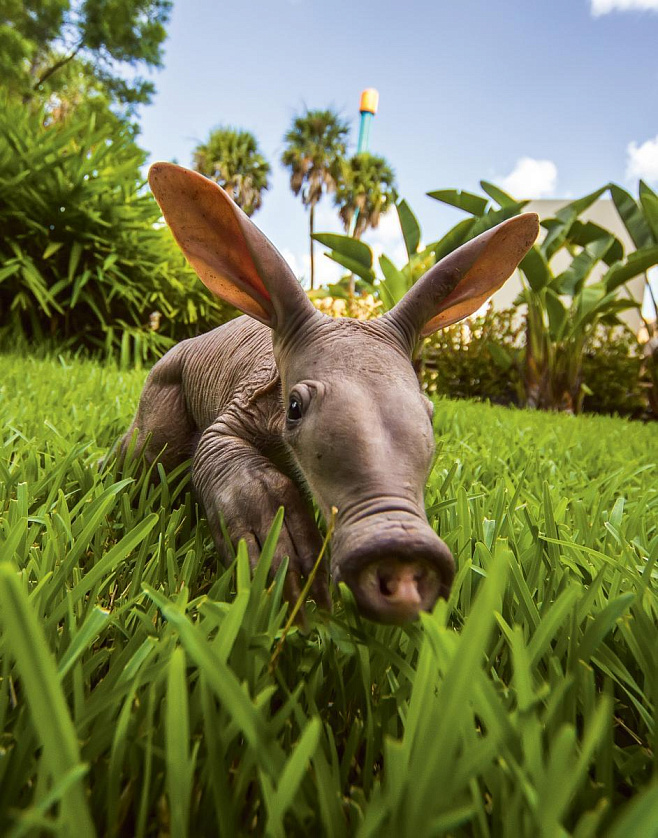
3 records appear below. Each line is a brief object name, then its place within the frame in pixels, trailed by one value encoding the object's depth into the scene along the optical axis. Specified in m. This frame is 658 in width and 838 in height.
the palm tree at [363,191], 28.39
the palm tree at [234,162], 27.14
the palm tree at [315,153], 28.78
